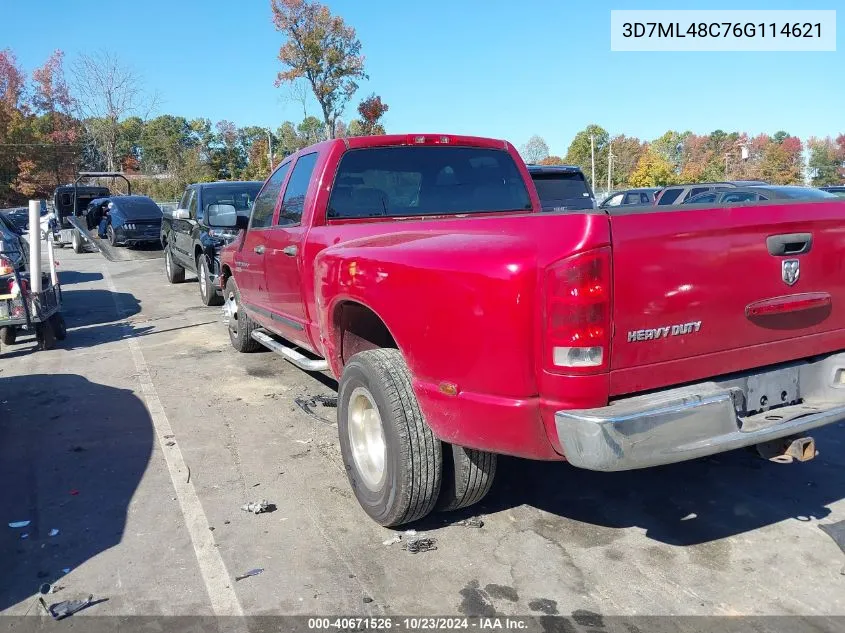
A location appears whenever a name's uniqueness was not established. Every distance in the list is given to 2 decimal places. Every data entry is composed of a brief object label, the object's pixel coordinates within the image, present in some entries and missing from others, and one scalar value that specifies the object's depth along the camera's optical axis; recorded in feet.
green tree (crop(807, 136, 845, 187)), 236.28
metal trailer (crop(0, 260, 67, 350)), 23.39
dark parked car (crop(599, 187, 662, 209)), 56.59
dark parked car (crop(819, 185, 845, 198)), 63.05
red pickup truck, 7.95
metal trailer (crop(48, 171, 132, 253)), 69.46
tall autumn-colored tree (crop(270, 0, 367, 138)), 122.93
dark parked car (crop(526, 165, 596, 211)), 35.06
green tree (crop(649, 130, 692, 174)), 262.67
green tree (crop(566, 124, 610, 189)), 247.07
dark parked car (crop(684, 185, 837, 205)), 35.47
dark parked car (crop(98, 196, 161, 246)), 56.03
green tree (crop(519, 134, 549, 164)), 298.66
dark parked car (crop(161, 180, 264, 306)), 32.48
